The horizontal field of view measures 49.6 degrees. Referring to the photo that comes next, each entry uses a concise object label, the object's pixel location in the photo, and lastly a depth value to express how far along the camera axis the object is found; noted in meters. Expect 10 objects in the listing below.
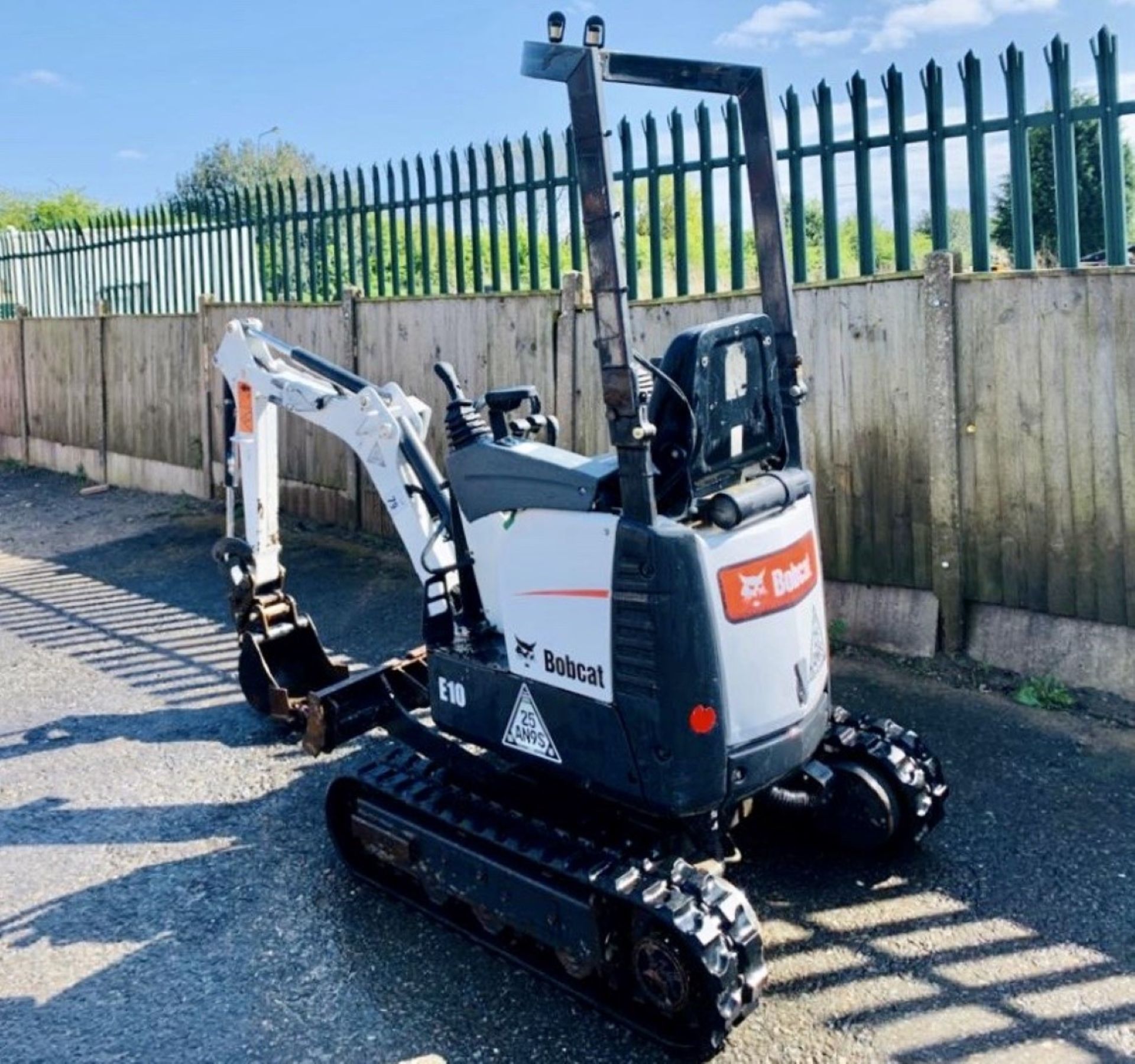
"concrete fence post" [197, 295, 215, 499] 11.90
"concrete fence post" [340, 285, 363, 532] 10.14
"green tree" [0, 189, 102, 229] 37.06
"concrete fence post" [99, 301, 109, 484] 13.66
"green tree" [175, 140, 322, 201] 38.72
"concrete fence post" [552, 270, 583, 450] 8.17
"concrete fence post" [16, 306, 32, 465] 15.38
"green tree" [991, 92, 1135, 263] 6.55
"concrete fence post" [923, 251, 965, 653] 6.27
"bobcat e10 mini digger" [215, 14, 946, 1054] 3.39
